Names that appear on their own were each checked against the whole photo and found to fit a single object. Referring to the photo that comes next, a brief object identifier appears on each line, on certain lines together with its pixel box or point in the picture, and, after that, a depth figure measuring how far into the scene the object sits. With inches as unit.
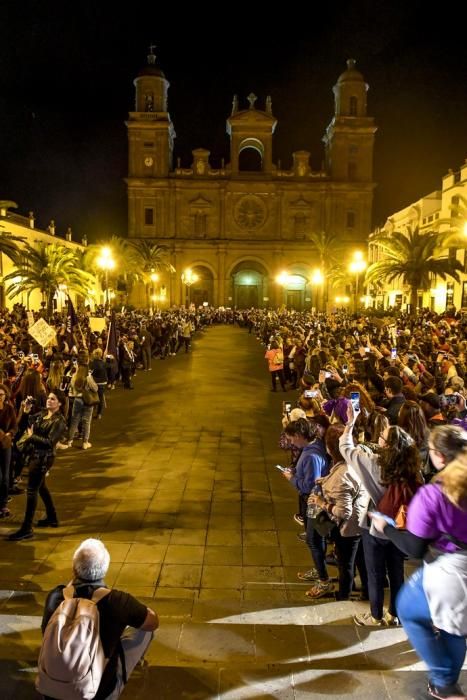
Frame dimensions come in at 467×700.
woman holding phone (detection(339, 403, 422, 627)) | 157.0
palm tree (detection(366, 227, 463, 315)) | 1088.2
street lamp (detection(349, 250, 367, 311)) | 1095.3
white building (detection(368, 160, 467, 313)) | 1261.1
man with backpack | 106.9
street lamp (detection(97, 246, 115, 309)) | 927.0
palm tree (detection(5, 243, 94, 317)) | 1147.9
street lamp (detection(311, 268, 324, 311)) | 2292.8
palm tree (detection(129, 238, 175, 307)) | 2138.3
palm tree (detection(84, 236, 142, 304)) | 1518.2
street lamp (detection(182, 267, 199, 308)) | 2412.6
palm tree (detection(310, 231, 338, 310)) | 2091.3
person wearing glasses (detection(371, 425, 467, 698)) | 115.4
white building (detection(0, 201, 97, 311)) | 1327.5
